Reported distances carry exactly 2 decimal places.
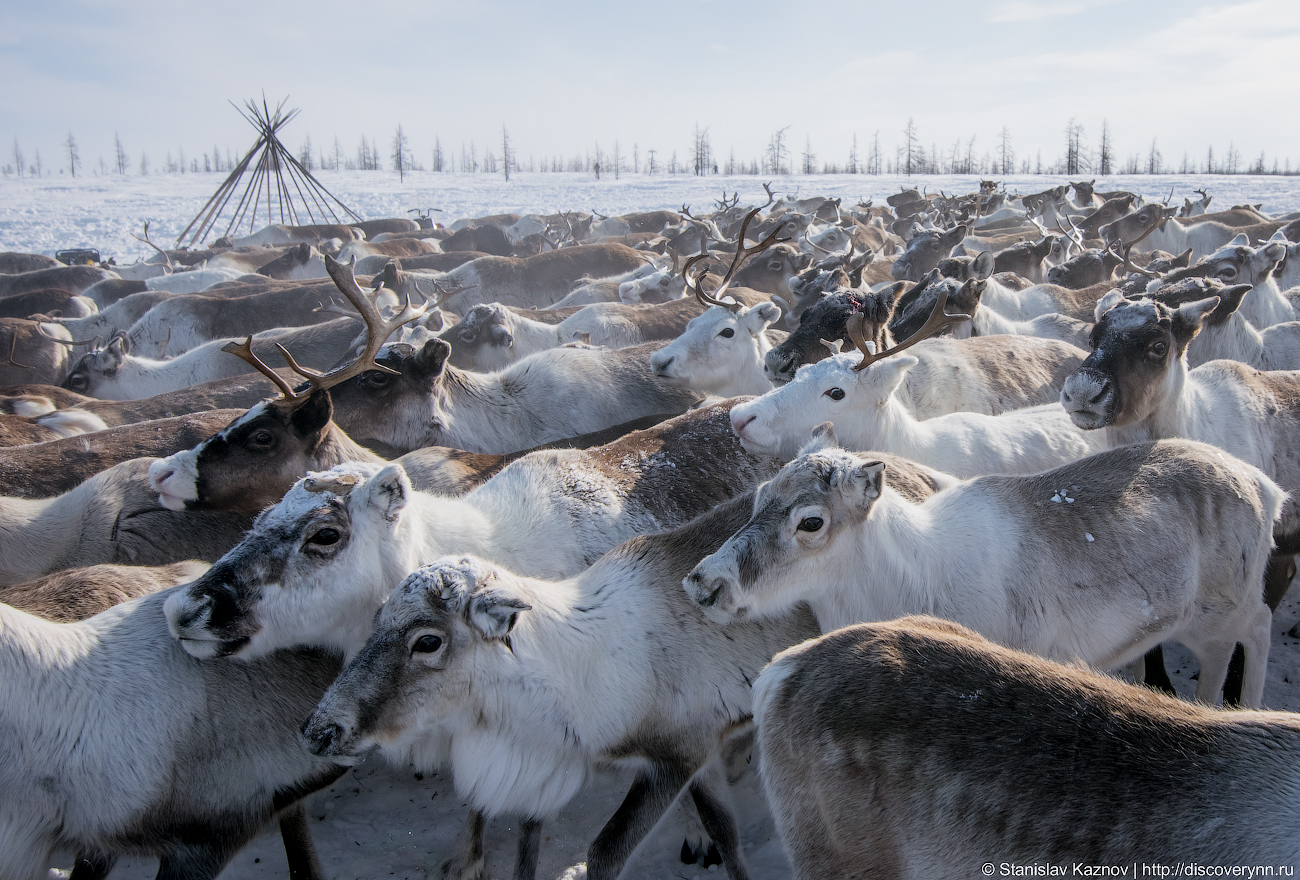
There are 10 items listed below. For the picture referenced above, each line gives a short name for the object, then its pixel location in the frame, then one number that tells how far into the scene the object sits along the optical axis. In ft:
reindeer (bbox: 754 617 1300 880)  5.72
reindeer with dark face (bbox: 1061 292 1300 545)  13.84
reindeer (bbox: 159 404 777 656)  9.28
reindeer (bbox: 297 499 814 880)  8.55
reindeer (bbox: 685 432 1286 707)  9.82
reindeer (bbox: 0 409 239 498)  15.12
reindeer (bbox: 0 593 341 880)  8.53
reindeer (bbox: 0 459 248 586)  13.01
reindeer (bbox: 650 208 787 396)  19.49
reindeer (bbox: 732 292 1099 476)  13.75
